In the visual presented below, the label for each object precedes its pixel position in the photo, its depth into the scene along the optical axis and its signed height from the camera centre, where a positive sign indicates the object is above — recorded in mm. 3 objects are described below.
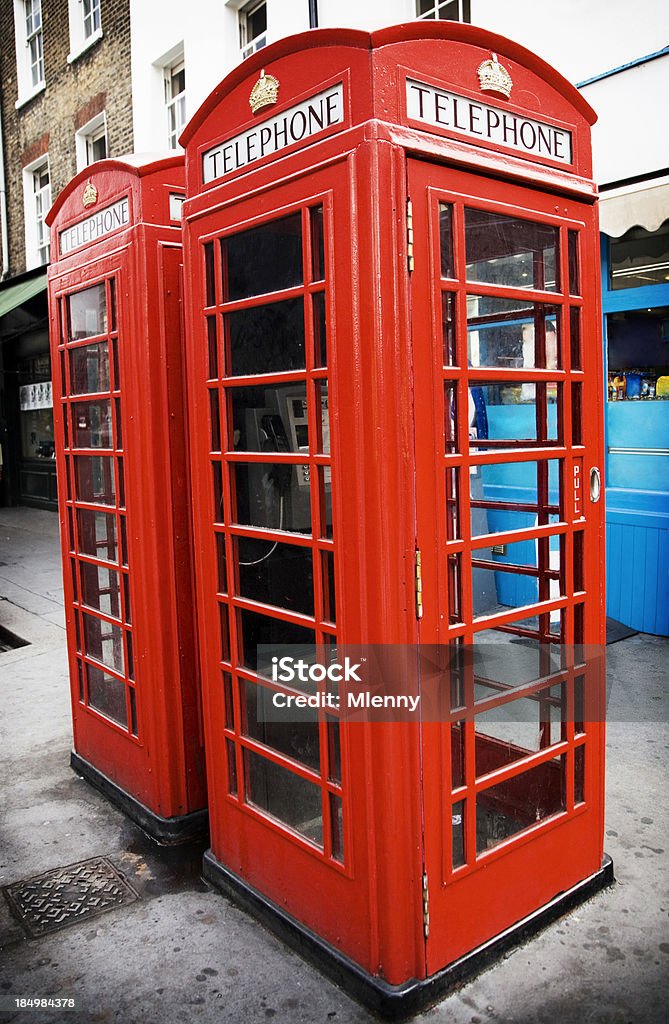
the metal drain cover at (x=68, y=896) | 3055 -1771
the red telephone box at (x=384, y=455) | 2338 -49
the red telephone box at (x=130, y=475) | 3320 -118
